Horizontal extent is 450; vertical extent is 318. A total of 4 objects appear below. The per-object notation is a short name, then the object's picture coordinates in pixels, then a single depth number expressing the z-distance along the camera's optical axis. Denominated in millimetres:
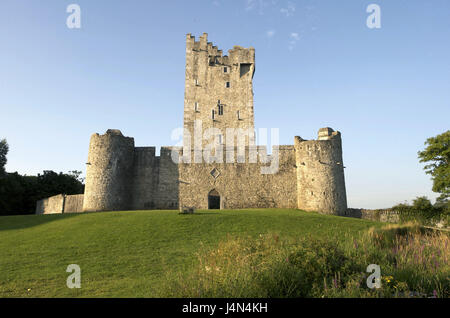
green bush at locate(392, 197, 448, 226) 25578
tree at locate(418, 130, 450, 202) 28039
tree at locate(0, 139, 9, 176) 32250
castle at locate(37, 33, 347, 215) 24891
